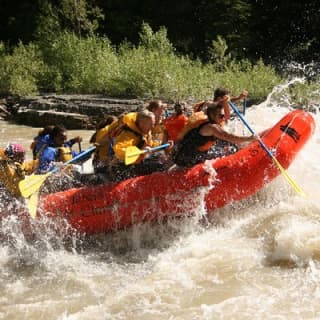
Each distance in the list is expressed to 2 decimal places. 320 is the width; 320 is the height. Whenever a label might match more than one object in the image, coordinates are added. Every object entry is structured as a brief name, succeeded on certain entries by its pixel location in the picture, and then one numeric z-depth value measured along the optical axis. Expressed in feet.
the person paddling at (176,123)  34.50
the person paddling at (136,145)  26.88
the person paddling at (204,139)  27.25
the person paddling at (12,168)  27.72
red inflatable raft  27.35
